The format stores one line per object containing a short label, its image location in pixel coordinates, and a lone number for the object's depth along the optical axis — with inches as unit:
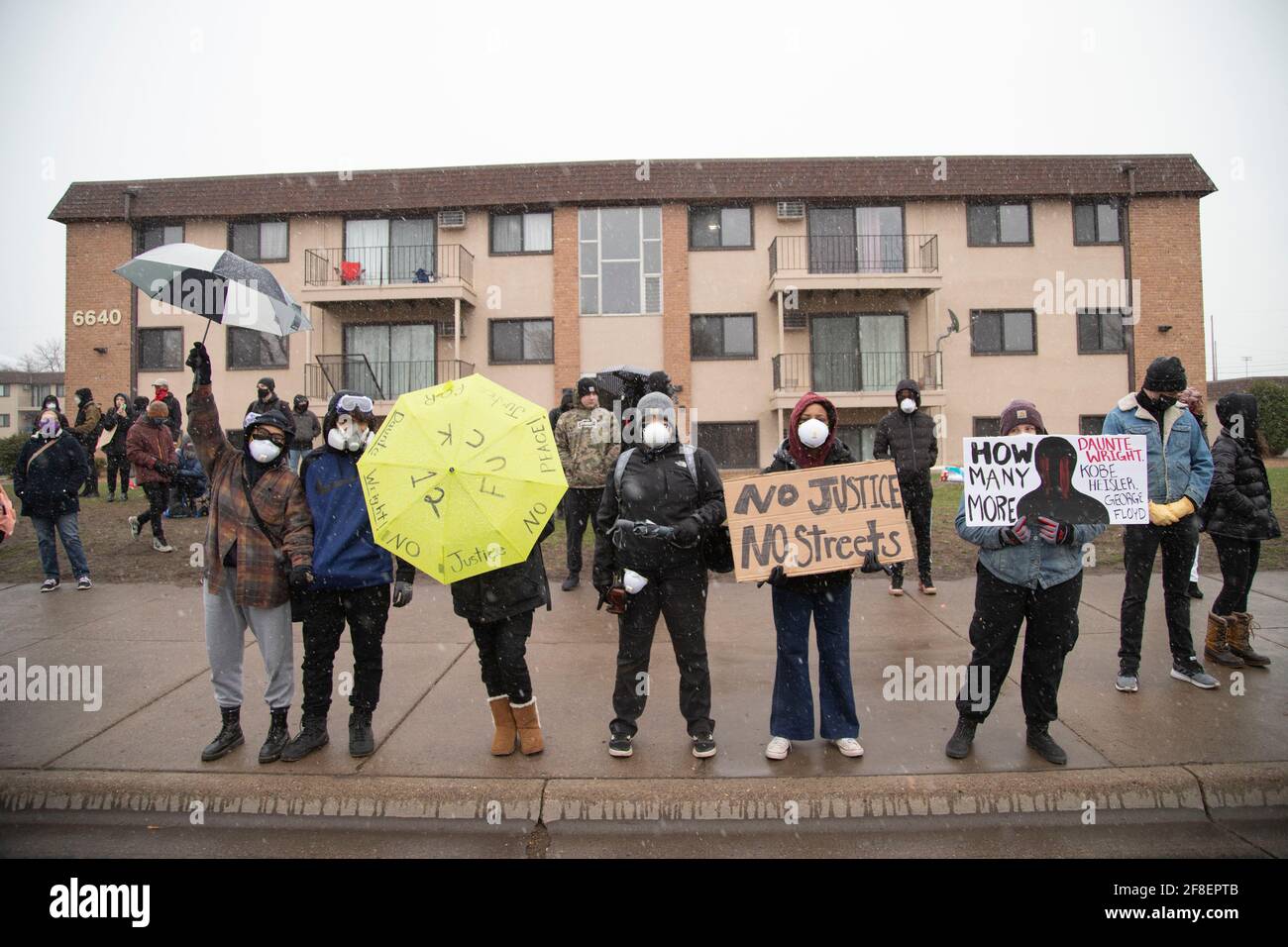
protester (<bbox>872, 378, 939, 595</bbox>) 275.7
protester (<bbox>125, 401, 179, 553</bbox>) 347.9
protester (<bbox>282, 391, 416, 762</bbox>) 153.0
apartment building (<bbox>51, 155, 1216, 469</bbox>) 799.7
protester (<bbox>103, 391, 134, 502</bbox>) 501.4
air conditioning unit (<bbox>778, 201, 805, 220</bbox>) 799.7
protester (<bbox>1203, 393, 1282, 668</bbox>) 198.5
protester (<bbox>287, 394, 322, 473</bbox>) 434.2
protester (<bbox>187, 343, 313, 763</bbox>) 153.8
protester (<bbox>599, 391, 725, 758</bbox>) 152.1
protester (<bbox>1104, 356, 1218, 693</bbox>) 186.9
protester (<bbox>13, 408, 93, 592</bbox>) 287.9
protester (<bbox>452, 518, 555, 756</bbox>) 149.9
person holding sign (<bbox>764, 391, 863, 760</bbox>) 154.4
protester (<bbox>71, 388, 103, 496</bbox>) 479.2
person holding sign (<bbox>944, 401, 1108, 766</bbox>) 151.1
